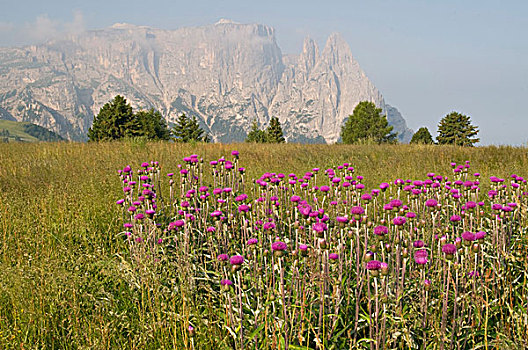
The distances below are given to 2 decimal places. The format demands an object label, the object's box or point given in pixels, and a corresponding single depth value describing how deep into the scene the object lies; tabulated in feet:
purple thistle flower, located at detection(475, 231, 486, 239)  7.37
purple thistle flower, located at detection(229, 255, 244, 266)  6.64
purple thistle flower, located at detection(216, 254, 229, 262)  7.60
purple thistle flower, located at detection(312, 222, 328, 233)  6.79
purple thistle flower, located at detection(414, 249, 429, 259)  6.94
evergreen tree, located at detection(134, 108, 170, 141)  169.94
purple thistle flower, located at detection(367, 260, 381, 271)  5.98
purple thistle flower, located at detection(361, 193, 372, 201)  9.08
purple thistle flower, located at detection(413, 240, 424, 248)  8.24
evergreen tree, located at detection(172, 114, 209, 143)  214.69
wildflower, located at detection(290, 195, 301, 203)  9.36
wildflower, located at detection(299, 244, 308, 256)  6.94
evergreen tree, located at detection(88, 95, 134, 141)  146.10
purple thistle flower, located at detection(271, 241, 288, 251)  6.47
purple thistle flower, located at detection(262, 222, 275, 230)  7.99
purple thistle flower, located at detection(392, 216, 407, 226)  6.93
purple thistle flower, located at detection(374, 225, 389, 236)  6.87
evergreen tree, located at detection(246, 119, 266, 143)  231.09
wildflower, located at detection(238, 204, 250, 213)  9.38
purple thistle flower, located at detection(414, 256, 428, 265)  6.68
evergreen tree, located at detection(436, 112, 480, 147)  168.04
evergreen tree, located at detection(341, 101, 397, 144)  163.94
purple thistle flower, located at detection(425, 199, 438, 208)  9.14
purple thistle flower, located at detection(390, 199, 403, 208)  8.57
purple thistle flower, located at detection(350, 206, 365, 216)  7.18
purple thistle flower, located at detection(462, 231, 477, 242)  6.83
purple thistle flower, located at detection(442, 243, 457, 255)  6.22
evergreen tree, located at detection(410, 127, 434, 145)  197.39
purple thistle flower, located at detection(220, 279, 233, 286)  7.09
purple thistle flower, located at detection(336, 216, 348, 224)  7.25
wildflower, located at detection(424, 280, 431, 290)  7.06
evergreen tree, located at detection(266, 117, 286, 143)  190.98
